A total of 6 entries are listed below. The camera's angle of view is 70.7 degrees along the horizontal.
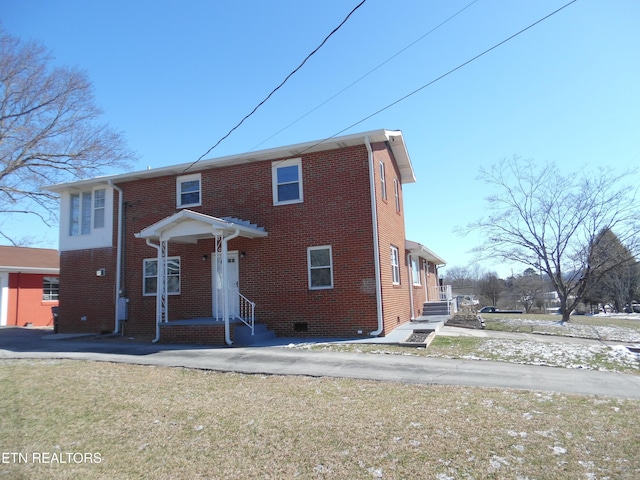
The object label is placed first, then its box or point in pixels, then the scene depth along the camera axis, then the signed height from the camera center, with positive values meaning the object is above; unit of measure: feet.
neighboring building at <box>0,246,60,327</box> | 73.87 +4.54
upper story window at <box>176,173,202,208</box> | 51.42 +13.43
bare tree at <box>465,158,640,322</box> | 75.92 +6.01
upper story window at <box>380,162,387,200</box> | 47.61 +12.41
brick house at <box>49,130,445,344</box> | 43.11 +6.42
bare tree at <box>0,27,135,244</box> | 61.46 +23.05
